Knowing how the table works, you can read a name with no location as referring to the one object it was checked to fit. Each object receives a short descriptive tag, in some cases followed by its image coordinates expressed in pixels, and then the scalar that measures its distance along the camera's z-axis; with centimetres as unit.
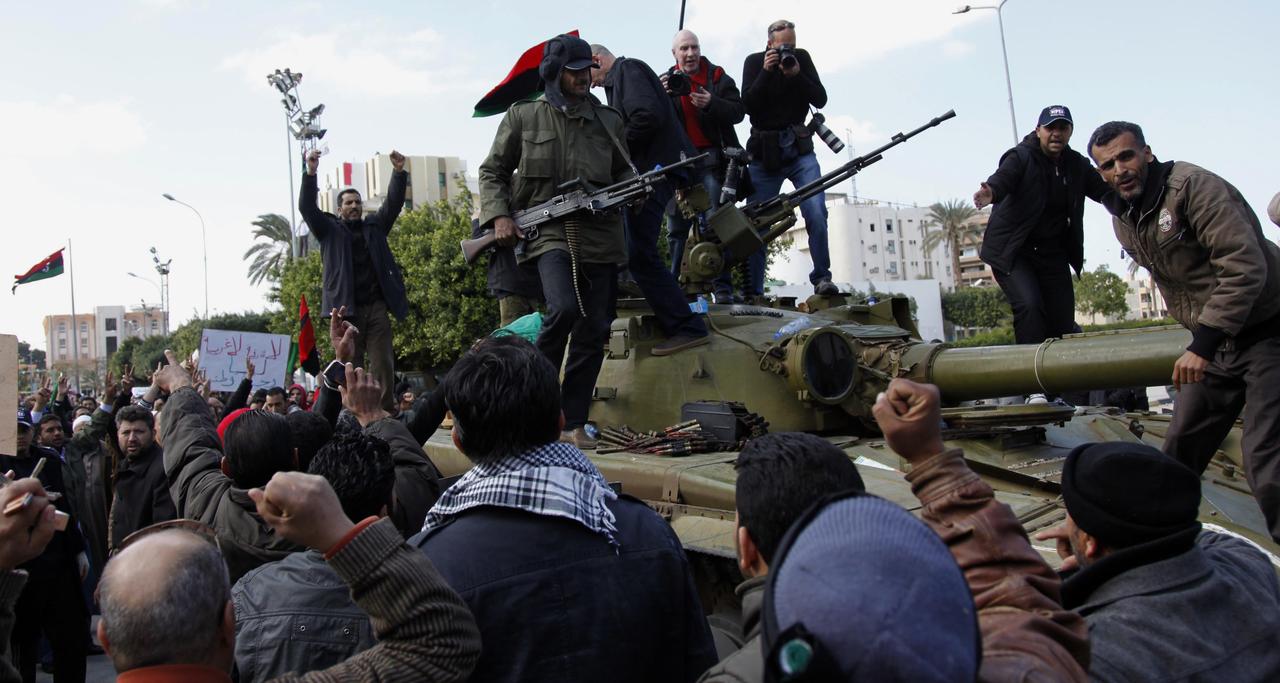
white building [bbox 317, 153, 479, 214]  7681
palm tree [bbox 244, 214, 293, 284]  4934
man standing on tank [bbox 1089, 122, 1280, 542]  416
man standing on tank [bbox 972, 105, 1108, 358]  704
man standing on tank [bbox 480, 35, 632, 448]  595
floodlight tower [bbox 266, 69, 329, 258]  2658
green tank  503
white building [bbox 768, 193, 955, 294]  8981
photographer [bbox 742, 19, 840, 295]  830
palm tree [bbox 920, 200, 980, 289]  6419
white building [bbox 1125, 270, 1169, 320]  7219
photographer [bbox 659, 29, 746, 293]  834
